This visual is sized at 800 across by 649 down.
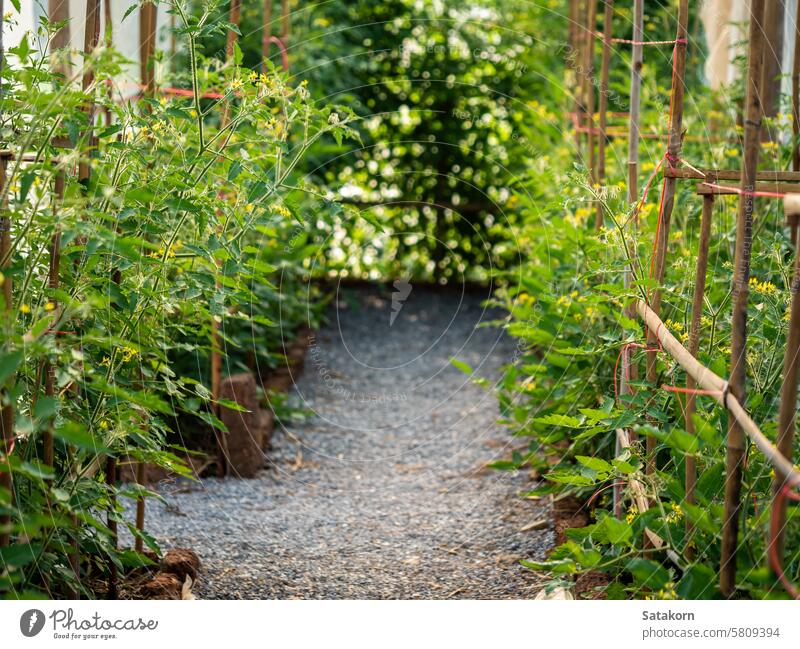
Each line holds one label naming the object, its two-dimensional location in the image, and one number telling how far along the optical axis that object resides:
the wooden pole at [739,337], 3.54
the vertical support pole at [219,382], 7.02
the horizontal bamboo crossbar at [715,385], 3.17
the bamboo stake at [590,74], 7.98
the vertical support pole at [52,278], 3.87
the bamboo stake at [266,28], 8.52
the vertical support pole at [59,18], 5.92
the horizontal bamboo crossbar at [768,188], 4.18
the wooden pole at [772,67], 7.08
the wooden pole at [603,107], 6.58
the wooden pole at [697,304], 4.01
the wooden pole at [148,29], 6.63
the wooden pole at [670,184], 4.64
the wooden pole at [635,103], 5.42
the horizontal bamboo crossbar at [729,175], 4.46
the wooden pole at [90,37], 4.38
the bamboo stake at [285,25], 10.18
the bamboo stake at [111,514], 4.49
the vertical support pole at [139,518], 5.18
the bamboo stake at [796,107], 6.15
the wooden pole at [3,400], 3.47
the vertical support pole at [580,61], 10.32
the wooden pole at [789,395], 3.29
